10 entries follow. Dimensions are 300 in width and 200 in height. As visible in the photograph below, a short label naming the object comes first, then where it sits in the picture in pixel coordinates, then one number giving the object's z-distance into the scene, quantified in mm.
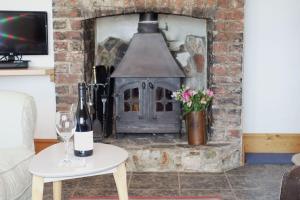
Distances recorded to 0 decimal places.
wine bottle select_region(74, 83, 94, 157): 2021
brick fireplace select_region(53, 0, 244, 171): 3508
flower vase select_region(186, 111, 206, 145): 3531
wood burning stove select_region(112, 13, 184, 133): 3717
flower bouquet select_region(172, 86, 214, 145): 3508
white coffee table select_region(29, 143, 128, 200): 1852
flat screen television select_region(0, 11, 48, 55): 3654
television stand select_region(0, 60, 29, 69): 3562
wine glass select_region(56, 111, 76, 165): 2076
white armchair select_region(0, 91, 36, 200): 2258
